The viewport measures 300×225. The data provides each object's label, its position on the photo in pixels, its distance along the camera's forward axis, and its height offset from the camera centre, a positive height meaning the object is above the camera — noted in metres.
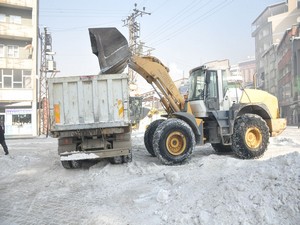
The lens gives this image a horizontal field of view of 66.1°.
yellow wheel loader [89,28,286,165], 6.17 +0.12
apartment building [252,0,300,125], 30.08 +9.18
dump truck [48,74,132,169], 6.05 +0.15
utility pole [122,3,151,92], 27.37 +10.57
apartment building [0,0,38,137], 21.49 +4.95
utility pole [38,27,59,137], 22.16 +4.49
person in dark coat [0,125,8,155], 9.29 -0.98
